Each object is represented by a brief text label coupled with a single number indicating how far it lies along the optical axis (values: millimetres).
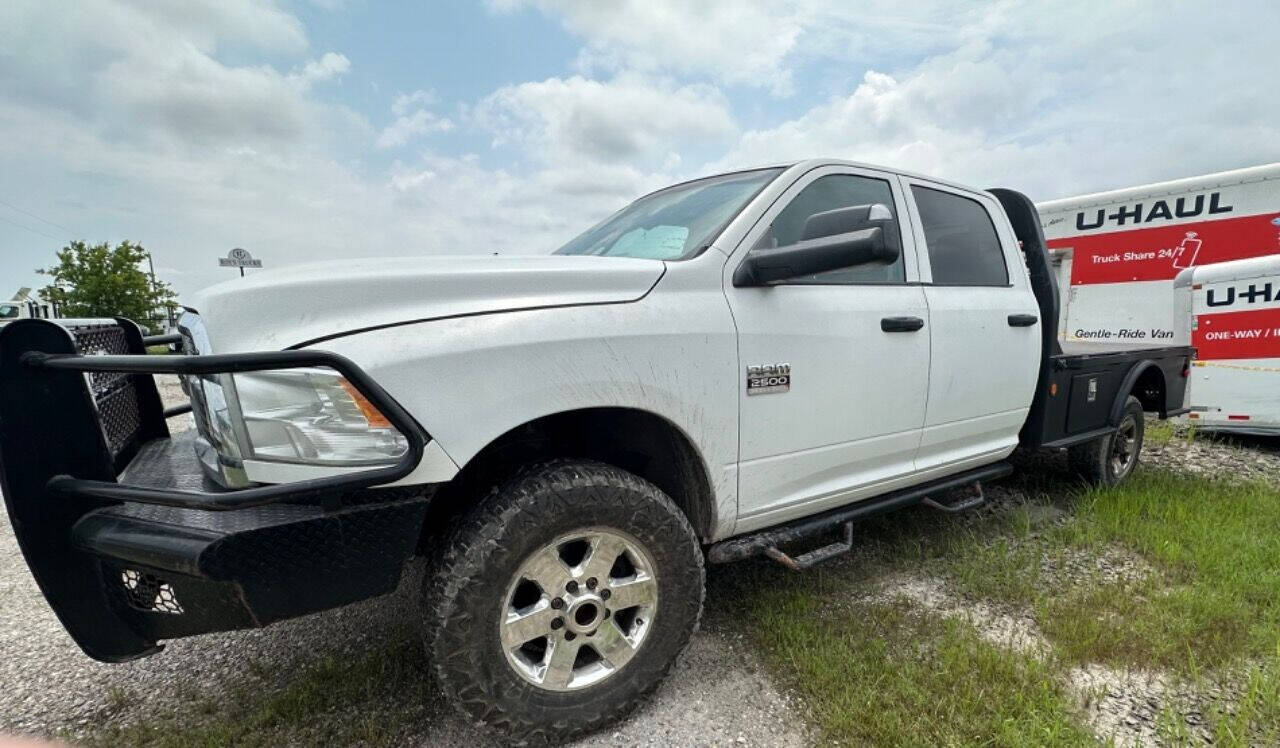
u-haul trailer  5719
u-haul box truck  5934
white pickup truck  1555
